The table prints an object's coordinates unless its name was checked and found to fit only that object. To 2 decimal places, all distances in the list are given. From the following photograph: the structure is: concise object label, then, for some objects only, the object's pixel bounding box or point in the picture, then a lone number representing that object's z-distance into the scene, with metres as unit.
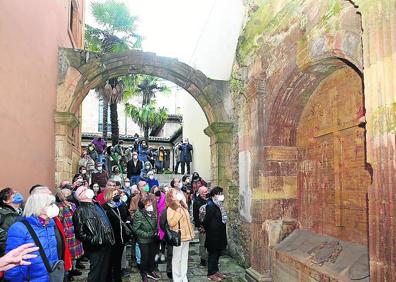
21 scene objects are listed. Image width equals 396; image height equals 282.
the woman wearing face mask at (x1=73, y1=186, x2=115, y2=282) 4.30
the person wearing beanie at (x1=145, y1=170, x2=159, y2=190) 8.65
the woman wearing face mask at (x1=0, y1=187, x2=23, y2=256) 3.61
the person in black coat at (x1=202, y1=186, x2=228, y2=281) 6.07
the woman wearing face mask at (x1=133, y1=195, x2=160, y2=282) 5.61
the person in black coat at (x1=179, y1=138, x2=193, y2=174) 14.04
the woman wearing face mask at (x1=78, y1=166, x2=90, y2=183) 8.97
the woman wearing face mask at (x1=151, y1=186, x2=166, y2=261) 5.59
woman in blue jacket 3.04
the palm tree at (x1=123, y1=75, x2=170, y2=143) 24.80
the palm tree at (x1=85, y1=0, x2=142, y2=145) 16.28
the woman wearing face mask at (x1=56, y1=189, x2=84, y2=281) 5.27
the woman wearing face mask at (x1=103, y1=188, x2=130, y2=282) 5.18
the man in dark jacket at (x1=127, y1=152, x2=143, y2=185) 10.30
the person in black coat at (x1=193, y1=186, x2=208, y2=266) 6.80
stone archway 8.24
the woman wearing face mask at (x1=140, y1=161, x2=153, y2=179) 10.56
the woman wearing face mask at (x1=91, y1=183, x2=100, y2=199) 7.19
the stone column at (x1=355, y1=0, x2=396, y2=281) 3.01
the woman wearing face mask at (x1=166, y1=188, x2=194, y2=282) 5.29
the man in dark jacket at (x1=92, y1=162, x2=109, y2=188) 7.18
